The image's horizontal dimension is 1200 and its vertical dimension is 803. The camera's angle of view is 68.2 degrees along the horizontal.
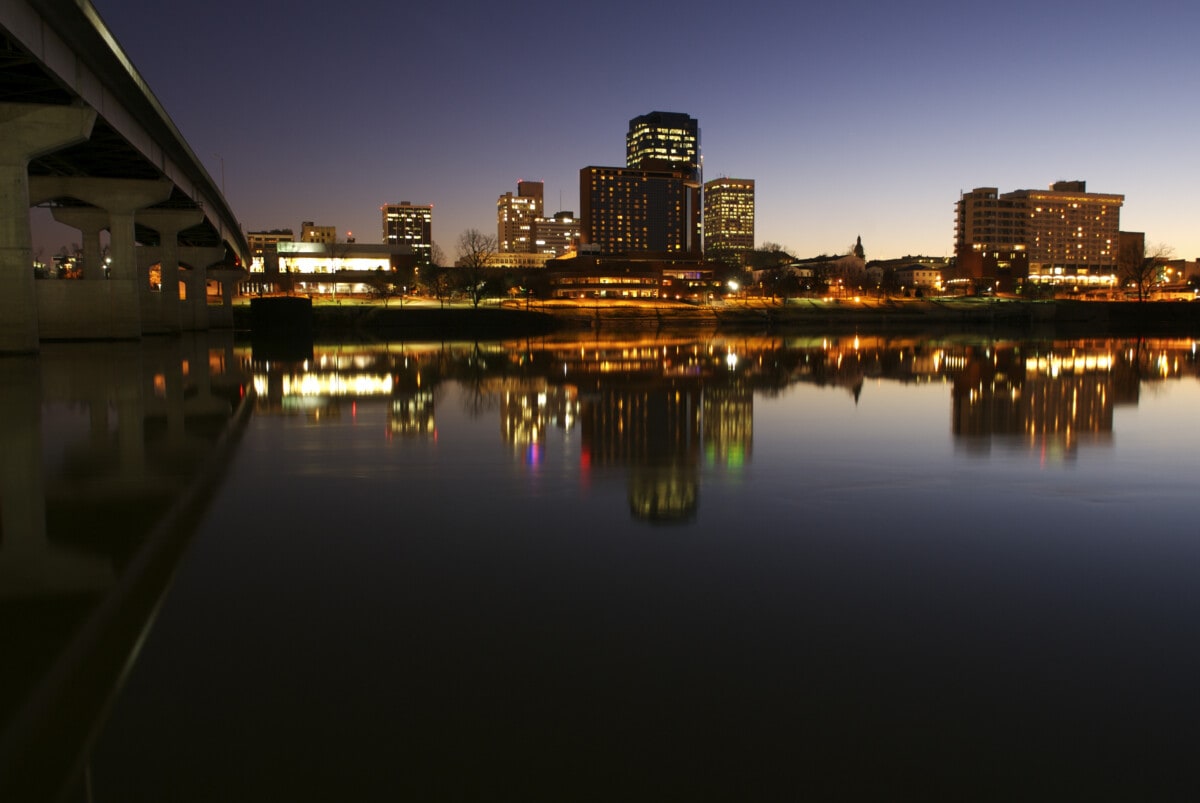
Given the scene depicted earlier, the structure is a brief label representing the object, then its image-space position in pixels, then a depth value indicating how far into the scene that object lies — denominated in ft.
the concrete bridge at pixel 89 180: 80.23
